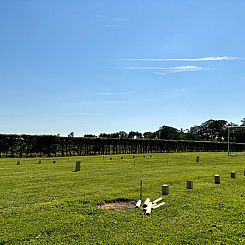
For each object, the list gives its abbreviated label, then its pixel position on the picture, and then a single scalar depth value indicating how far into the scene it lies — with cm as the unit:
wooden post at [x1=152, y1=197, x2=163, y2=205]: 933
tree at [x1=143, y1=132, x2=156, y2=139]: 11754
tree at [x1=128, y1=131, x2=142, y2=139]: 9562
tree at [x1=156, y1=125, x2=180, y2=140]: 12804
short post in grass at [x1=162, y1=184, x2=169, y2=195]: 1102
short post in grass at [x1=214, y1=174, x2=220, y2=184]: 1435
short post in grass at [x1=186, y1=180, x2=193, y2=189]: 1254
